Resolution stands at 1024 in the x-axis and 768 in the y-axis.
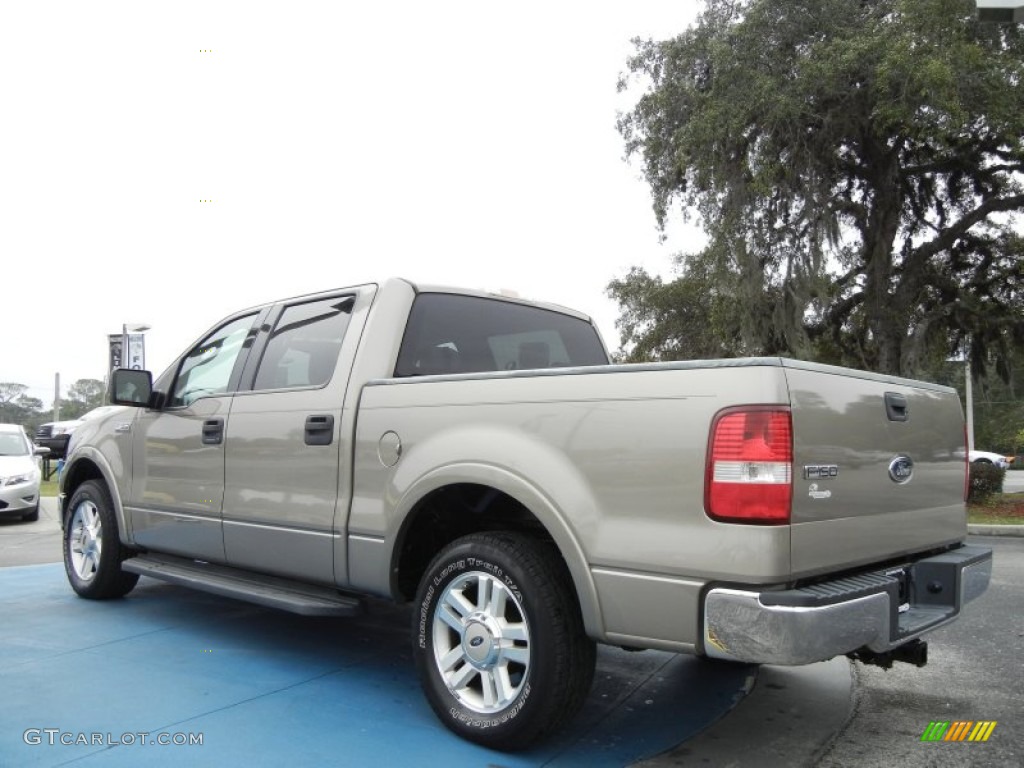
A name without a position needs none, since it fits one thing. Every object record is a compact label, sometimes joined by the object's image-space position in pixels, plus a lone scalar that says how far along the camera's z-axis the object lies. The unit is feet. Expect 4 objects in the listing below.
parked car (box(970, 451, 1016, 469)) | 87.10
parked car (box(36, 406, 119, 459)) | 67.26
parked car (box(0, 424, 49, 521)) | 38.65
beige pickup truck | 8.63
